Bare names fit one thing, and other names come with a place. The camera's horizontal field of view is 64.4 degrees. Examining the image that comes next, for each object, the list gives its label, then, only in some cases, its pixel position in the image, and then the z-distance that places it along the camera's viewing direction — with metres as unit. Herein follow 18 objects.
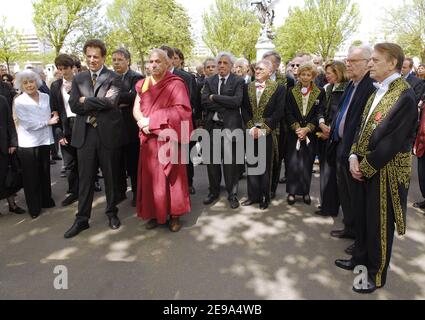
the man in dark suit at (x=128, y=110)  4.73
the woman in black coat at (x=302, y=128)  4.68
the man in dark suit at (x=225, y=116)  4.67
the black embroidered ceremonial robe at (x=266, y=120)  4.62
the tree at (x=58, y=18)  23.30
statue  23.53
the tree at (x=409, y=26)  27.23
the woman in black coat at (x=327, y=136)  4.39
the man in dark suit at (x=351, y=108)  3.30
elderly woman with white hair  4.48
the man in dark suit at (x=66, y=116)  4.96
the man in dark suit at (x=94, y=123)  3.89
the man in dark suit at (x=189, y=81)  5.25
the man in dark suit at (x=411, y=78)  6.66
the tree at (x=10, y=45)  29.45
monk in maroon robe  3.88
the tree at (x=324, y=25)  29.28
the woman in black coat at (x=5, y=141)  4.41
